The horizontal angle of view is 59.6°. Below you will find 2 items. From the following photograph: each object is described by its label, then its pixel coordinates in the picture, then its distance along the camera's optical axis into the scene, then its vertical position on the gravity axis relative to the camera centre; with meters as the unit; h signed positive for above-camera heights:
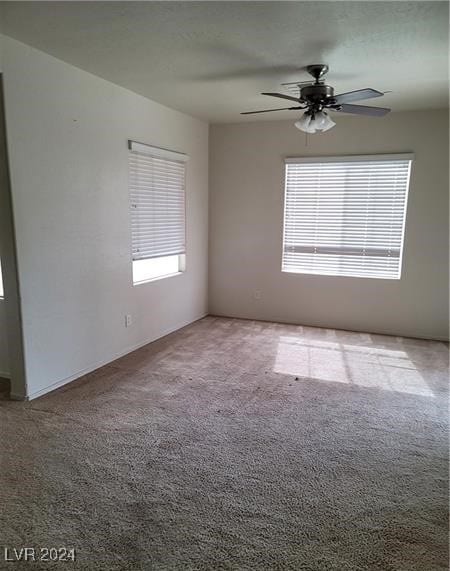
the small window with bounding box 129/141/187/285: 3.99 +0.07
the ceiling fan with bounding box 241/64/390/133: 2.97 +0.86
